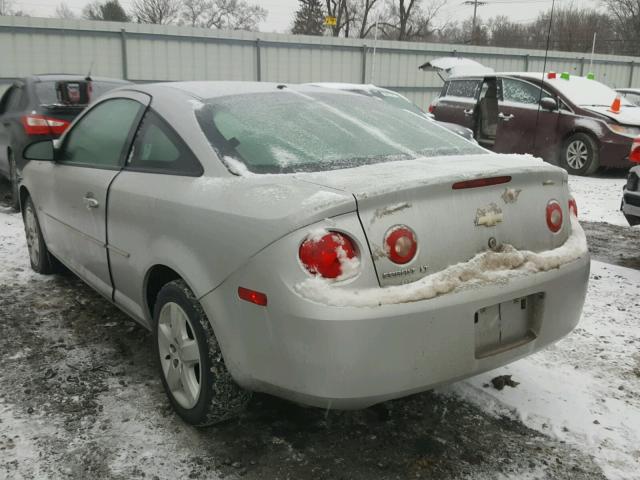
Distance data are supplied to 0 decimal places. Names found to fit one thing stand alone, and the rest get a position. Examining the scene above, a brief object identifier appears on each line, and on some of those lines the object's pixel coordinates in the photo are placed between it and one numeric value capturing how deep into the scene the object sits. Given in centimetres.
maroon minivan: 973
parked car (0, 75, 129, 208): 667
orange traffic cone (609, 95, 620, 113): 1003
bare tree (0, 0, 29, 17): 4641
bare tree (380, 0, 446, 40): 4425
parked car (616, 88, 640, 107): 1498
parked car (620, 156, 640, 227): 493
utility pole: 5165
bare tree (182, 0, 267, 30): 4862
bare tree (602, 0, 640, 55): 4309
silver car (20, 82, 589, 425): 200
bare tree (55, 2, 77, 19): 4681
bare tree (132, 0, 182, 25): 4781
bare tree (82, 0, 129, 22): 4597
